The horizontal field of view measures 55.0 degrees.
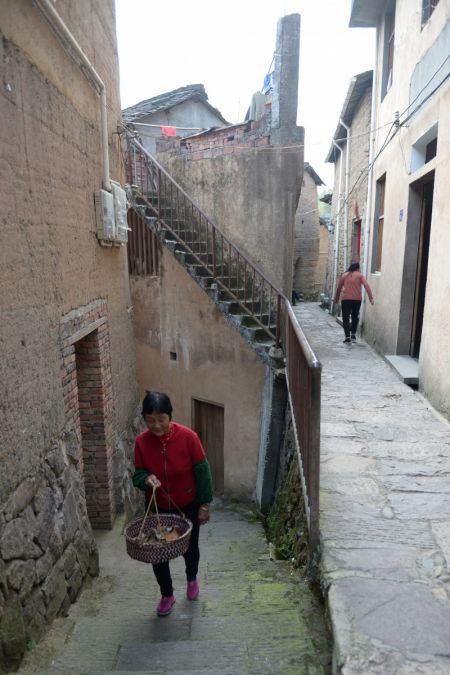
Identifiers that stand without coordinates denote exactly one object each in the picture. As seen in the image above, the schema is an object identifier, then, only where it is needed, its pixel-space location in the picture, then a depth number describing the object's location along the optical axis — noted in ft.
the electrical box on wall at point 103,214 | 15.43
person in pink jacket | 25.55
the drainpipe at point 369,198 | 28.99
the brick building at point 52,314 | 8.97
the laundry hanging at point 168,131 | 35.06
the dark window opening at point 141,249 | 25.26
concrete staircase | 21.70
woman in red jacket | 9.04
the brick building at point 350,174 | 34.53
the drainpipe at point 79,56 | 10.64
